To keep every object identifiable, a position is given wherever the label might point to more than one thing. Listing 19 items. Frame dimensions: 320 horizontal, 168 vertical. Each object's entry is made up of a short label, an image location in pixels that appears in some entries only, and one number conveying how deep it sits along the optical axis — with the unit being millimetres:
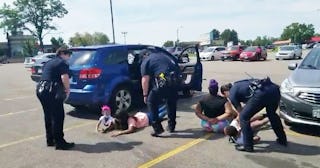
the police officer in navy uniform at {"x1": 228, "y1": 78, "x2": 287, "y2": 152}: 4047
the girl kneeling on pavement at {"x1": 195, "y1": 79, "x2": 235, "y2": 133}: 4698
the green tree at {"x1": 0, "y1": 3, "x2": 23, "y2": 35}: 59310
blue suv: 5936
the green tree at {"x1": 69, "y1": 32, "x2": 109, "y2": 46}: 80653
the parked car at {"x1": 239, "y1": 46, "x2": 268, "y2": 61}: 23771
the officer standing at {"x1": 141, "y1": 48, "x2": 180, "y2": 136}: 4804
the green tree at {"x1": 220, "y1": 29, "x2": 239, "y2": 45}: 104692
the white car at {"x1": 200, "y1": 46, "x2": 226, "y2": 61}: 27954
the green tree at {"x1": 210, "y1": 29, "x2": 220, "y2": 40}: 89709
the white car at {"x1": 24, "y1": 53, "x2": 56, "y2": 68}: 19030
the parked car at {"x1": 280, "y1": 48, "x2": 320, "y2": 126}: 4414
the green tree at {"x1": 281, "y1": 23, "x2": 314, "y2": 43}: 99283
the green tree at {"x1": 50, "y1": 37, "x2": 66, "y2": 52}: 58655
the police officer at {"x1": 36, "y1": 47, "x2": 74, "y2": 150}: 4392
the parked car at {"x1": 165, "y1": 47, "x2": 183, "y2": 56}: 27623
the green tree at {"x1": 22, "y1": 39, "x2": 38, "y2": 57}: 61138
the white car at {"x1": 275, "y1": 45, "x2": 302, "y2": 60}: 25042
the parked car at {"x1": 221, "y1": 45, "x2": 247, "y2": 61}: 25807
